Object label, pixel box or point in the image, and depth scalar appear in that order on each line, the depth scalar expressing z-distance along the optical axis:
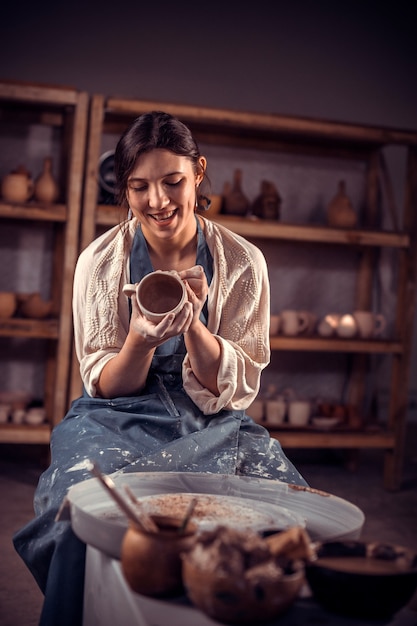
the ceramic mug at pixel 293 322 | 3.89
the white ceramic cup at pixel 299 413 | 3.91
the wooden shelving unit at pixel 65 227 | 3.47
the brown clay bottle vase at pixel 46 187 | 3.62
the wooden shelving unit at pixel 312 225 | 3.54
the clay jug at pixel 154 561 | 0.88
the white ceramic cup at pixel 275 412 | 3.89
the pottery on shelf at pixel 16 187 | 3.56
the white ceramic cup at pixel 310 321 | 3.94
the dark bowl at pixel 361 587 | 0.85
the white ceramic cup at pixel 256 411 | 3.91
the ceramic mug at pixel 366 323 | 3.97
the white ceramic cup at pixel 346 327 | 3.92
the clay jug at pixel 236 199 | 3.81
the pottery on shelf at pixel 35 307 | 3.62
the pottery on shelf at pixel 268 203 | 3.85
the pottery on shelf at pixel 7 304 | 3.60
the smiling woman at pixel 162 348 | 1.55
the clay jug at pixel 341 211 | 3.94
